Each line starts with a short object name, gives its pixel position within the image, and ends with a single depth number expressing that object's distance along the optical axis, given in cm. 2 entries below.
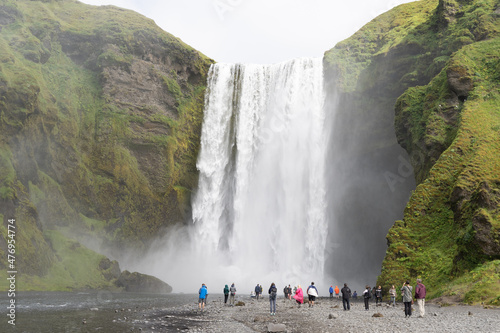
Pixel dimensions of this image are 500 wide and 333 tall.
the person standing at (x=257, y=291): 3741
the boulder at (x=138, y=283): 4838
